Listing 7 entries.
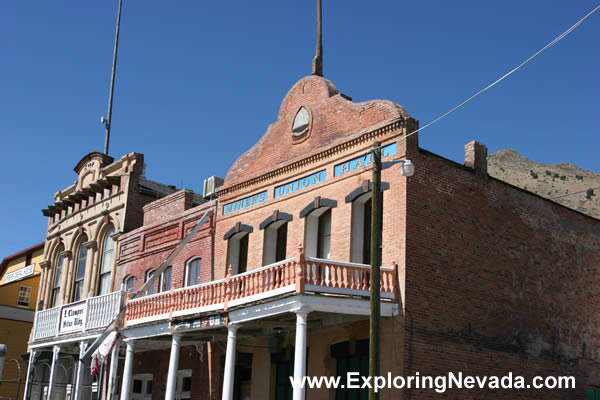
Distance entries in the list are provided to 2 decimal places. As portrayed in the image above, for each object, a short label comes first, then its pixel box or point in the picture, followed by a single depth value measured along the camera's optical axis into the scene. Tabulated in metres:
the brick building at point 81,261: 27.17
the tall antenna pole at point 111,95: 37.81
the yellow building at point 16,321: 36.97
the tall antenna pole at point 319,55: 23.20
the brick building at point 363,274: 17.52
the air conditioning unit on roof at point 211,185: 28.76
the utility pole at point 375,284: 12.94
